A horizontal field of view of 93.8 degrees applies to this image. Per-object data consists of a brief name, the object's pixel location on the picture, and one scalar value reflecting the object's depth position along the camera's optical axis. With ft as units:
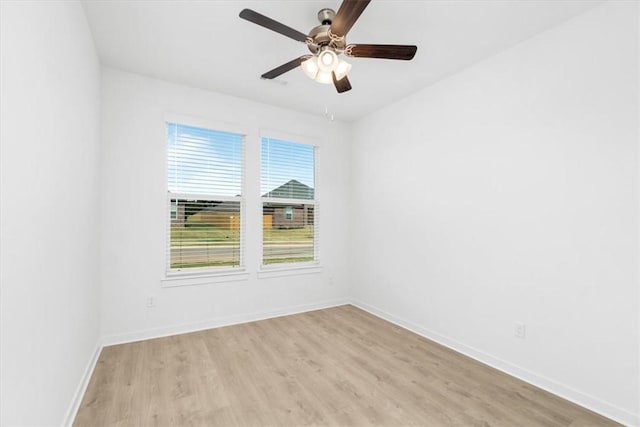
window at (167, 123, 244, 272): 11.41
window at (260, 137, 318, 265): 13.41
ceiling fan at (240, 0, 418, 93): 5.97
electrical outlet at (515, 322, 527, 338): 8.23
